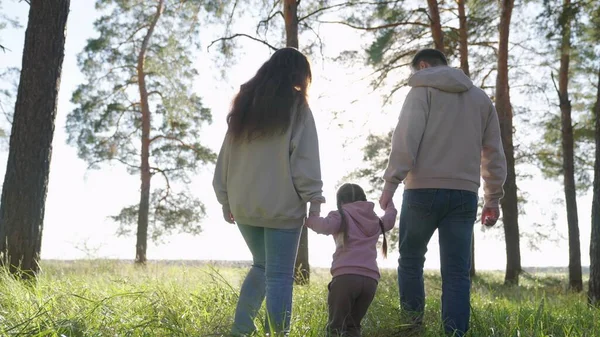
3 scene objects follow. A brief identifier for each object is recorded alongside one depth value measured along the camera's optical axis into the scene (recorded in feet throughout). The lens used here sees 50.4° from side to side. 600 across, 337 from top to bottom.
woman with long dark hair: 12.45
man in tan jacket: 13.76
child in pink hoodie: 13.47
